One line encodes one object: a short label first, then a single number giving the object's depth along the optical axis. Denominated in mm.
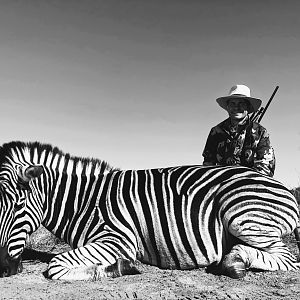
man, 4719
